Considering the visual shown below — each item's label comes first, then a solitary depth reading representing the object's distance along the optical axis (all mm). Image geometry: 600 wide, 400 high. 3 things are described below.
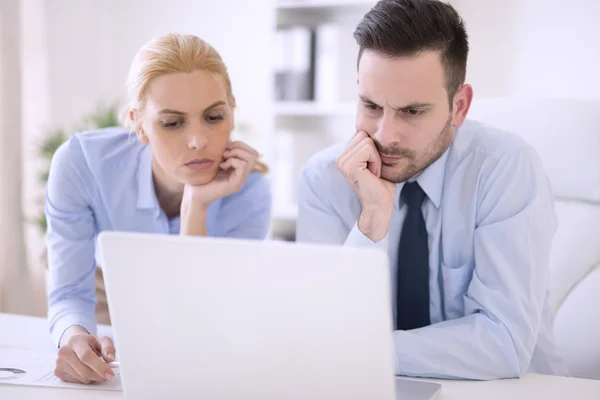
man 2423
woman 2545
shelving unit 3458
